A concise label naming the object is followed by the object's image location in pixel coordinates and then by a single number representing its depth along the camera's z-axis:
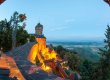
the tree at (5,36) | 17.51
